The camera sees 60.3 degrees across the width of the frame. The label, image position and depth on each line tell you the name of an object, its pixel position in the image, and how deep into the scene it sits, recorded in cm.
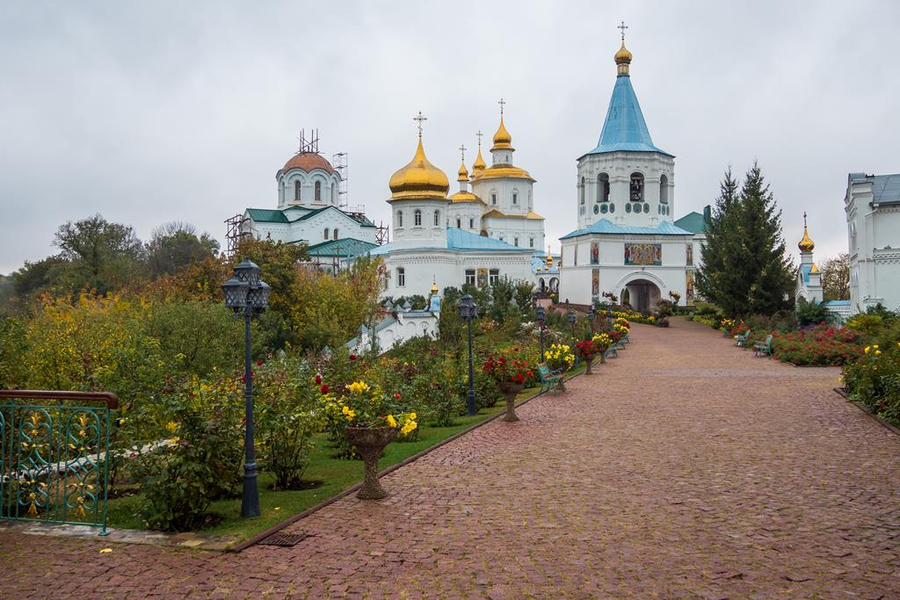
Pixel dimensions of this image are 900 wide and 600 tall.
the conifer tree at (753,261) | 3281
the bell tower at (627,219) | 4528
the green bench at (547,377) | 1593
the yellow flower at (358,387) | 829
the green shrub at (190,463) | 655
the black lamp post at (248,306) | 697
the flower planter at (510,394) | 1235
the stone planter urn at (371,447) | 760
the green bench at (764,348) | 2352
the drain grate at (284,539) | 628
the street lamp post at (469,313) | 1391
